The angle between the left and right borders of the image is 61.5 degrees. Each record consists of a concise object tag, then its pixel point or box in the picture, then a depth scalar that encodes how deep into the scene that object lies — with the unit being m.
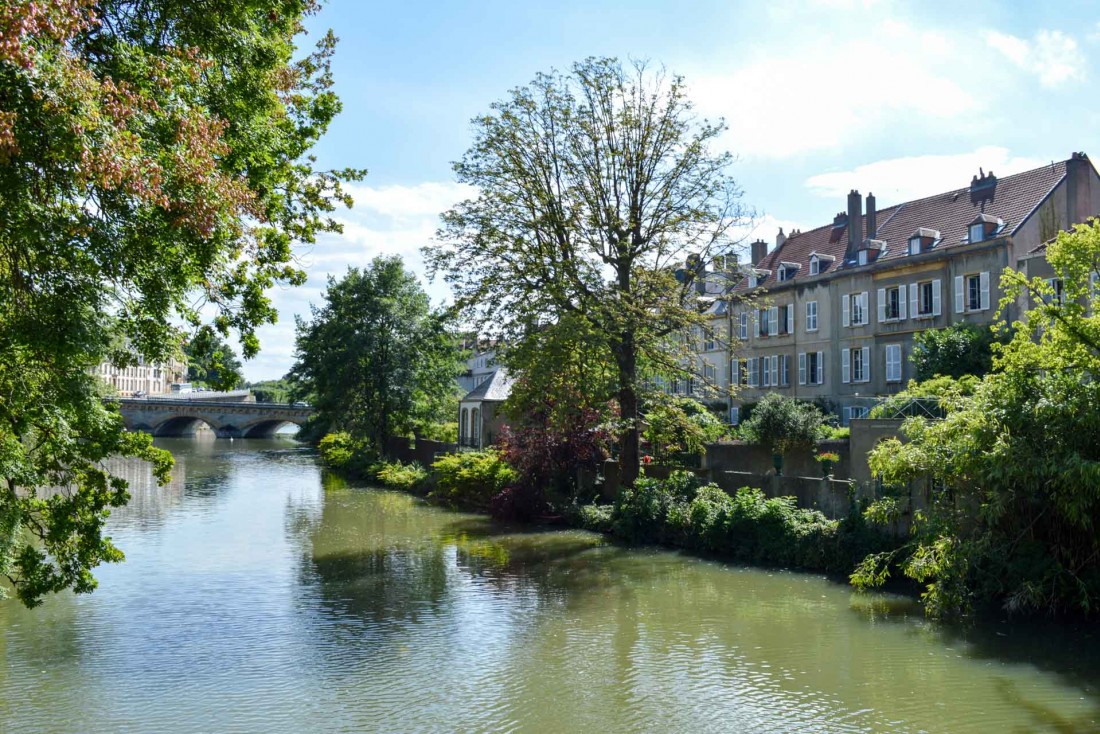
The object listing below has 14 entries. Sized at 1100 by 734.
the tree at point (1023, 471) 14.32
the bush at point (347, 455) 44.97
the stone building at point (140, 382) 123.38
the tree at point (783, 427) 29.75
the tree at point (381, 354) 45.97
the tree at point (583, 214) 25.53
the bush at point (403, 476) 37.94
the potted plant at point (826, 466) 19.95
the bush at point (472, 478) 30.00
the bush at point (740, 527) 18.53
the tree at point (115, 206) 7.01
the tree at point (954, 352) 31.92
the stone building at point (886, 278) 35.47
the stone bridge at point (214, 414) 83.00
